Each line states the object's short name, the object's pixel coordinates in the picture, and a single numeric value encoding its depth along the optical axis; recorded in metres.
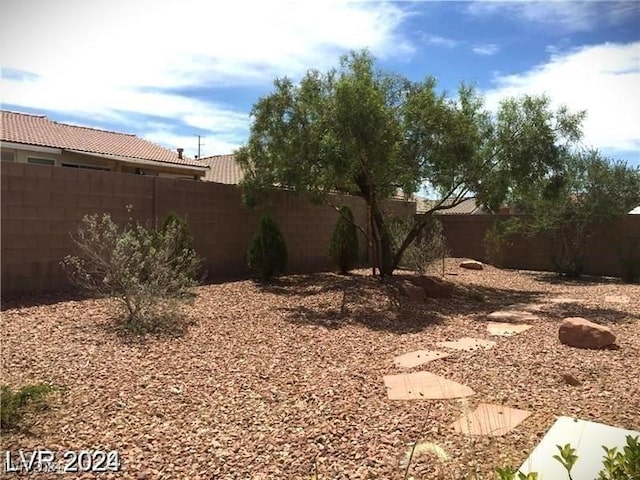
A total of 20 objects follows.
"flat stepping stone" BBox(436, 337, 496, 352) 6.16
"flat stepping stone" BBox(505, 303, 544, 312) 9.08
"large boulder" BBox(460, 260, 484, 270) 16.03
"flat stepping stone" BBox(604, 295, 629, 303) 10.02
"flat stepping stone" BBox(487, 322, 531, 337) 7.04
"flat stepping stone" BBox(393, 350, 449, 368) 5.47
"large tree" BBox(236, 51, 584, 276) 9.73
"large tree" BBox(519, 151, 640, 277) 14.09
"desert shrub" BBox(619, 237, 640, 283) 14.18
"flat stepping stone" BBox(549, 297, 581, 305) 9.91
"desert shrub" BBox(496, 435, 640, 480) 2.06
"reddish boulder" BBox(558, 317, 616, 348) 6.05
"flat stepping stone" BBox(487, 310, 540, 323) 8.06
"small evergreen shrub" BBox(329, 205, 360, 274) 12.95
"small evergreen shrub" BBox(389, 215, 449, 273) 13.34
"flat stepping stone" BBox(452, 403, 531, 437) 3.63
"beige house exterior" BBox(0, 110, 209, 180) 16.02
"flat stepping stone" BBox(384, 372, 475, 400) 4.42
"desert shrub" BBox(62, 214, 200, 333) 6.31
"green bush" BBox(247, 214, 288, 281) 10.78
